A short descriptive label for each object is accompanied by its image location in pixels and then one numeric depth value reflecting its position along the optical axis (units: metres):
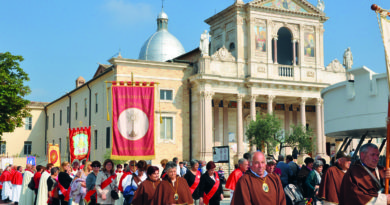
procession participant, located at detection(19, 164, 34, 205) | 21.52
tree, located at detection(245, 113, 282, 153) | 39.09
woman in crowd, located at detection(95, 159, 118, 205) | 13.04
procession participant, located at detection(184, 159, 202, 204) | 13.61
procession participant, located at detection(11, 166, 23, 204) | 26.84
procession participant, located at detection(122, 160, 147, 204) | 12.33
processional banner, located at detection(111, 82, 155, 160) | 14.69
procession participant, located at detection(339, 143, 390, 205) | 6.77
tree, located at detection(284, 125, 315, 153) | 39.91
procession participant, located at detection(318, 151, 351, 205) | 9.65
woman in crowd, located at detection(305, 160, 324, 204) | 12.87
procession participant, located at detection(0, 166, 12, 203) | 28.43
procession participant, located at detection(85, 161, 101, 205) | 13.50
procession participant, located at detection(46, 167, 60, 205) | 15.86
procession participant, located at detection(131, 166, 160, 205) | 10.38
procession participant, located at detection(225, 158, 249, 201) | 12.65
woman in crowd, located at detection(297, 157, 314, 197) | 13.99
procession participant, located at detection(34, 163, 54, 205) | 16.97
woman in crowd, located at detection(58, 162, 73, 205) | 15.62
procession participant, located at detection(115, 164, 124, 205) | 13.48
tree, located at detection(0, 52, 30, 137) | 34.53
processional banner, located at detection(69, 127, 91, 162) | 22.16
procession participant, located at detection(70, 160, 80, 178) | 15.87
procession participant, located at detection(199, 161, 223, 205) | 13.29
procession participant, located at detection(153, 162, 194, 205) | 9.69
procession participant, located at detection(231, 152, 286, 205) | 7.49
